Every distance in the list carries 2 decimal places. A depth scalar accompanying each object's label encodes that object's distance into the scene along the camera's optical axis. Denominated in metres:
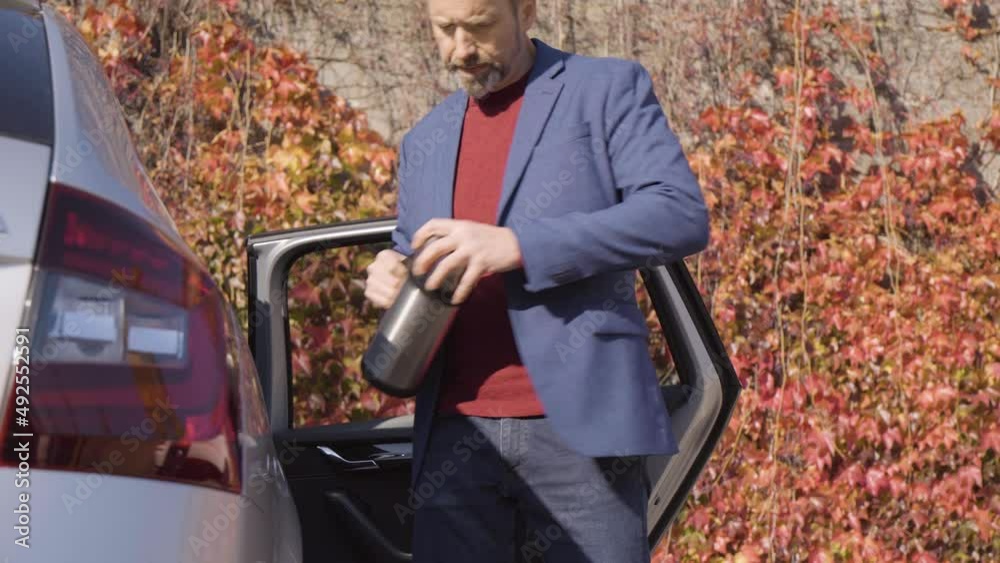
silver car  2.88
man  3.43
